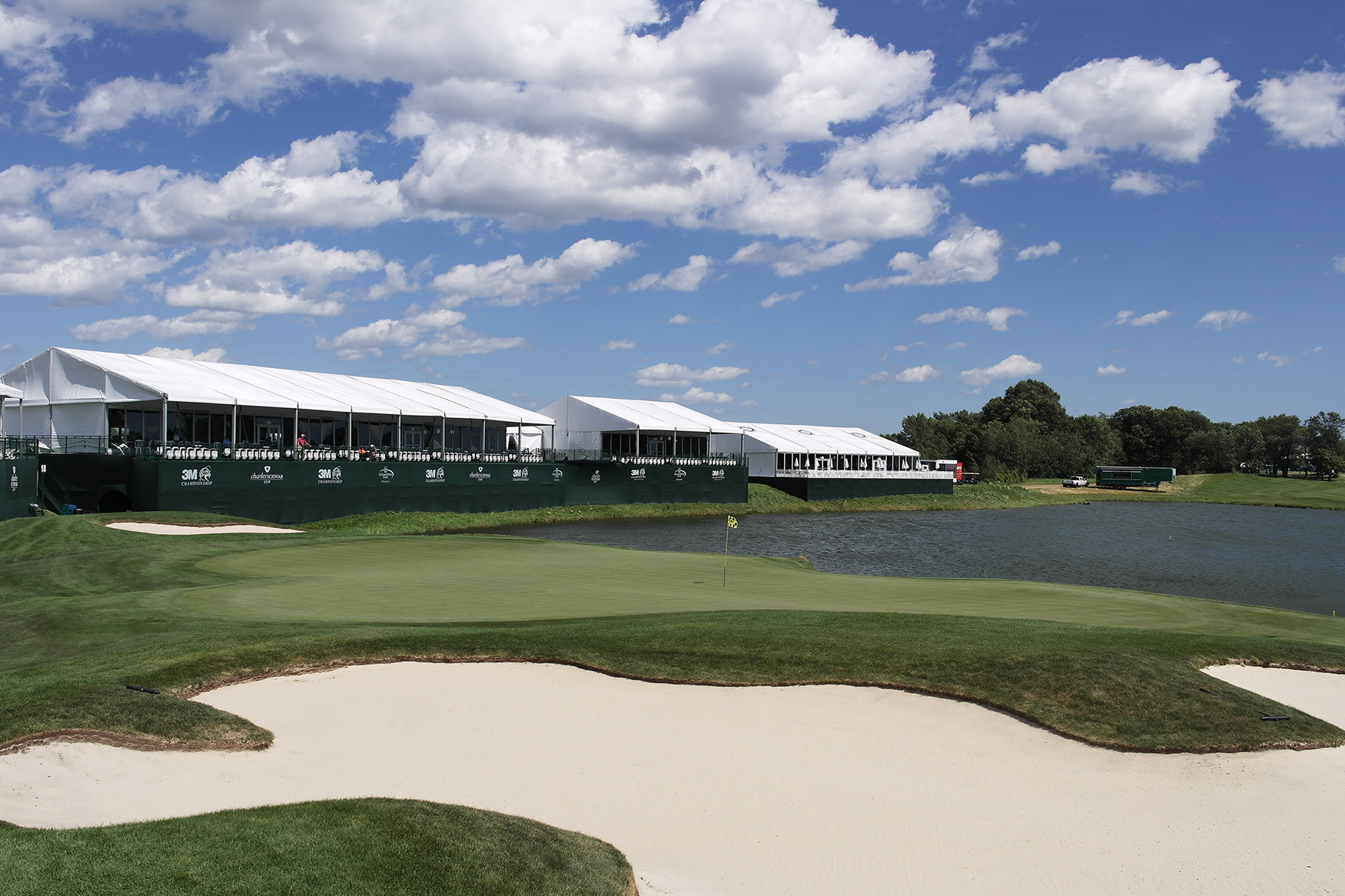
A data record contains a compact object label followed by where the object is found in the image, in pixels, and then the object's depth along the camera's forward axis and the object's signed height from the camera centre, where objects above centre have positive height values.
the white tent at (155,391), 38.53 +2.60
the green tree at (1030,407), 142.75 +9.54
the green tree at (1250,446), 125.88 +3.38
